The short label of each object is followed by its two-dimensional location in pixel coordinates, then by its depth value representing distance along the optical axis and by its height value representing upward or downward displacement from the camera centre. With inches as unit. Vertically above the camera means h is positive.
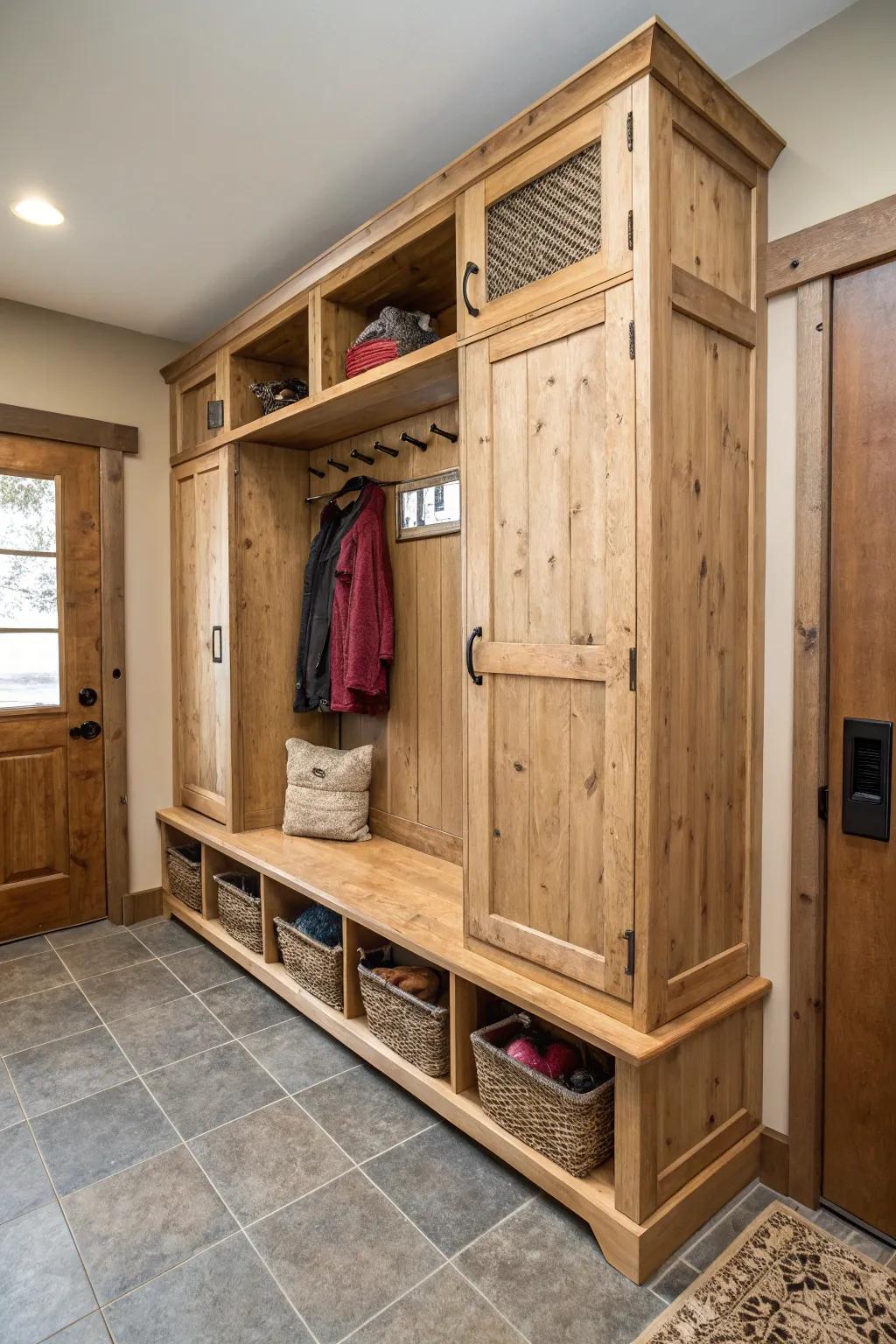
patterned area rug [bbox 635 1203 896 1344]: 59.3 -53.6
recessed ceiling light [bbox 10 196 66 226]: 99.5 +58.2
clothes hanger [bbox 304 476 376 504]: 122.1 +26.4
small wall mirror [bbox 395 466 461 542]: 110.0 +20.9
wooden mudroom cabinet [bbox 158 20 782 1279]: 64.3 +3.5
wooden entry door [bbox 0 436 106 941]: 131.8 -6.9
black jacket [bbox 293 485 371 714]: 126.4 +5.7
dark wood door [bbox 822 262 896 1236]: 67.6 -10.1
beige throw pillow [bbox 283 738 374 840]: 122.4 -24.2
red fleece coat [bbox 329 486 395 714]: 116.3 +4.1
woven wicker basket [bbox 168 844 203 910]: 137.7 -41.8
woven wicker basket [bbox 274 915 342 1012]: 101.7 -43.8
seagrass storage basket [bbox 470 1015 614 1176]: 69.0 -44.1
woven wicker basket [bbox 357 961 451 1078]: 85.4 -44.1
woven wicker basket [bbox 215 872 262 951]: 120.3 -42.1
